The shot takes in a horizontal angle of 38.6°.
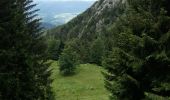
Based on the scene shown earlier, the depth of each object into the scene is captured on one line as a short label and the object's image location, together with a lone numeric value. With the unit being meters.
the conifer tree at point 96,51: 61.95
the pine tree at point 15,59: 14.78
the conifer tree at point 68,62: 48.35
